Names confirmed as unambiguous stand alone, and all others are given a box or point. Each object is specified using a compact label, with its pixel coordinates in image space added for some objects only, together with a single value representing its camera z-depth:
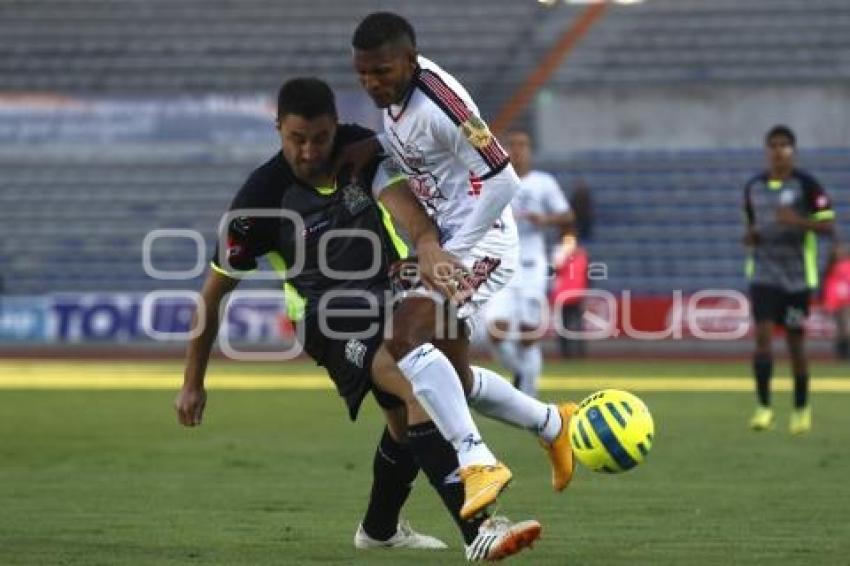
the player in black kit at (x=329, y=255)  14.25
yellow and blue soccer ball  14.67
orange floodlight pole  57.94
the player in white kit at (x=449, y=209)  13.60
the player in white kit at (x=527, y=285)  30.84
